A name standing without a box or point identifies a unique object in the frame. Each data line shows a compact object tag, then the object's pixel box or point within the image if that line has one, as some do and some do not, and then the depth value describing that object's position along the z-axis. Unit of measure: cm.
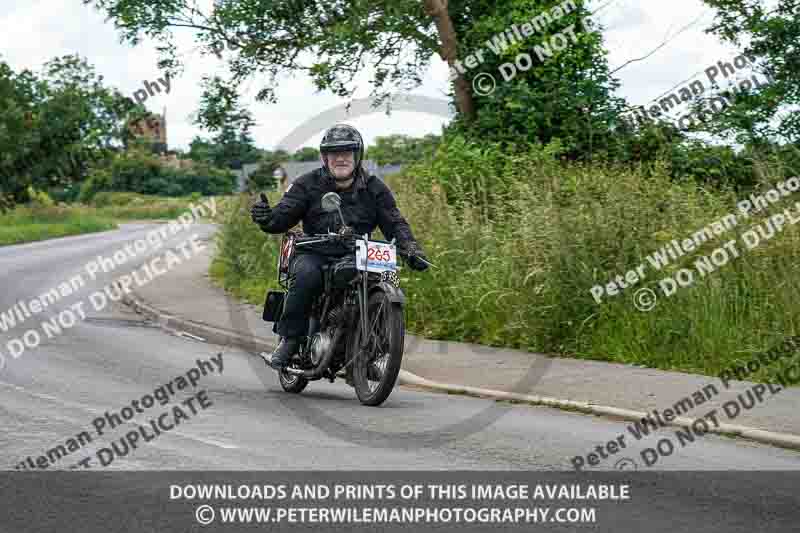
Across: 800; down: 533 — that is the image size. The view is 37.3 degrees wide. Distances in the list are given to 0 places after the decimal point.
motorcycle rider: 946
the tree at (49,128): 6319
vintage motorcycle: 878
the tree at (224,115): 2247
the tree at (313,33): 2011
